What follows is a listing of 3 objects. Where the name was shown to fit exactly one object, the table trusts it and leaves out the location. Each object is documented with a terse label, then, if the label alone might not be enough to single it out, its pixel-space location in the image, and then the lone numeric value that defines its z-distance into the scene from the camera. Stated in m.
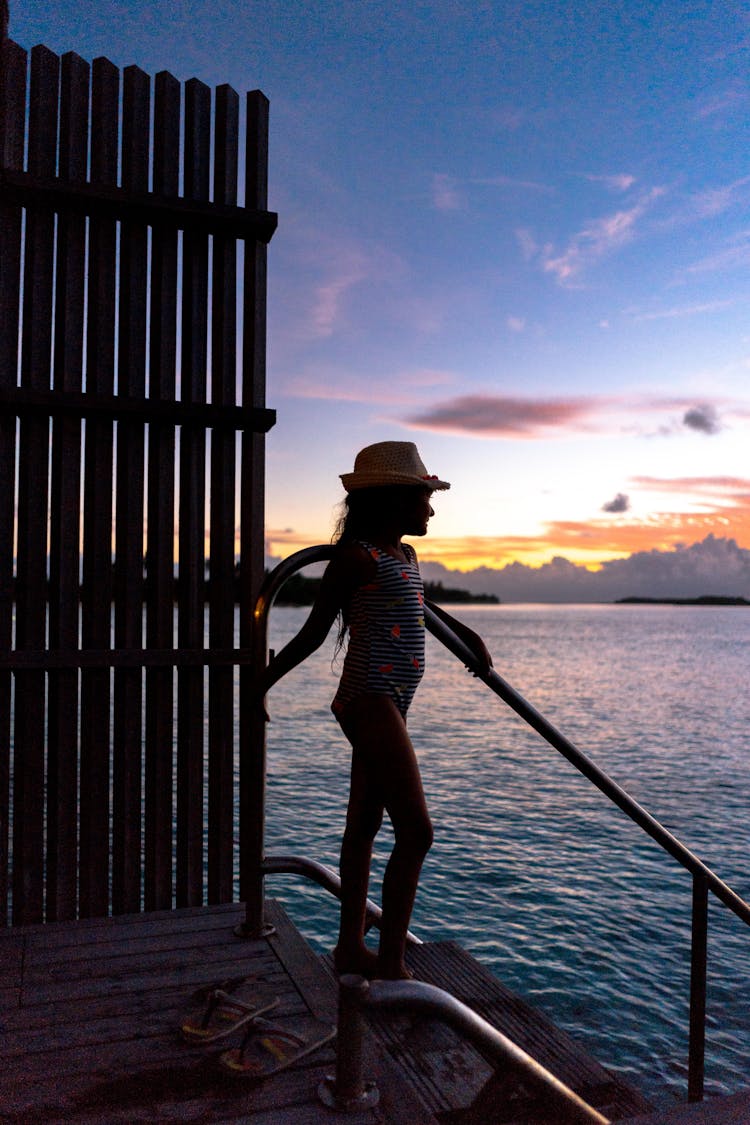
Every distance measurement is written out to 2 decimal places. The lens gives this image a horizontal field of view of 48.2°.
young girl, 2.40
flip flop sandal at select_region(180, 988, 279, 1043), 2.34
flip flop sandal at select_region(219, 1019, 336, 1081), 2.19
